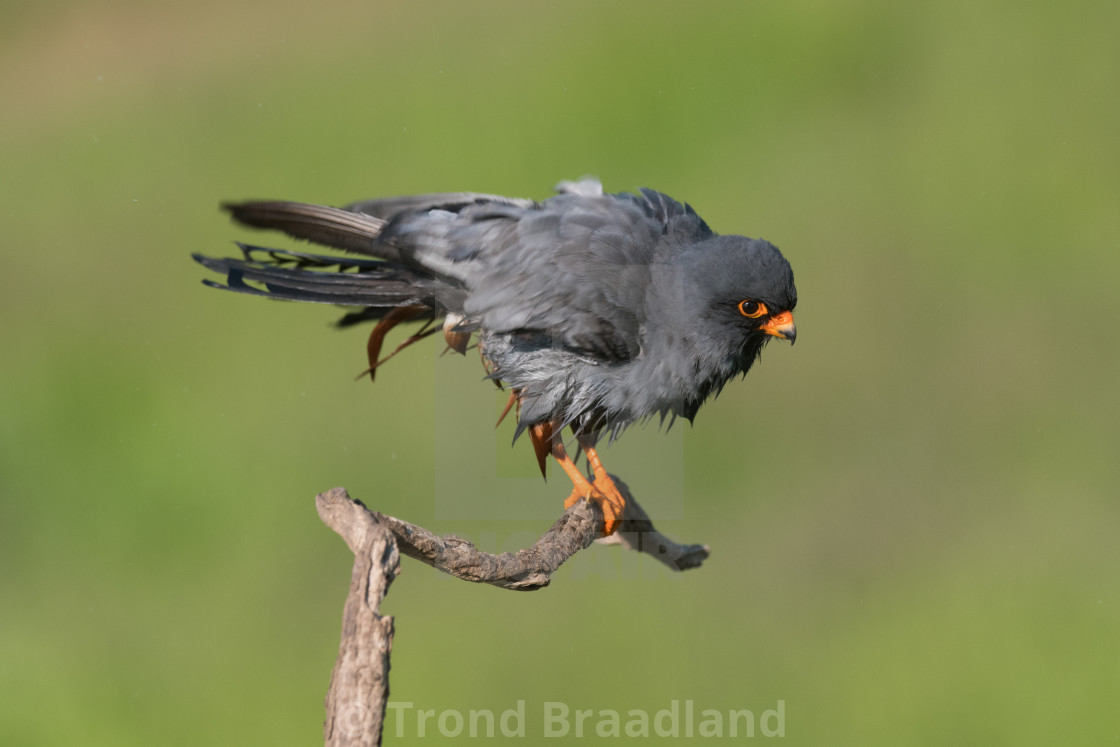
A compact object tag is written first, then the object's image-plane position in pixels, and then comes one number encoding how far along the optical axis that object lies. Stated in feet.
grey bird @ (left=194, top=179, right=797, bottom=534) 23.56
